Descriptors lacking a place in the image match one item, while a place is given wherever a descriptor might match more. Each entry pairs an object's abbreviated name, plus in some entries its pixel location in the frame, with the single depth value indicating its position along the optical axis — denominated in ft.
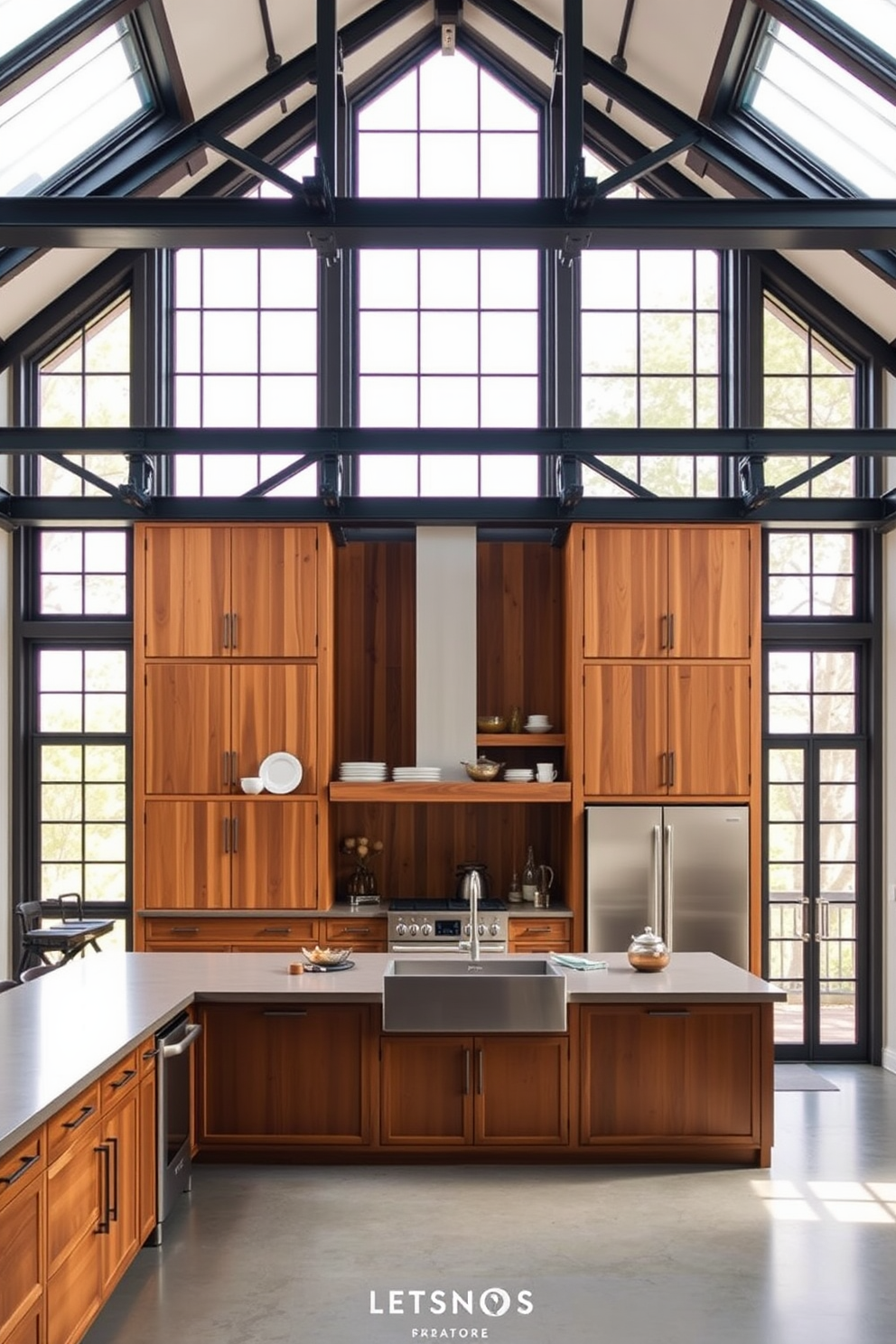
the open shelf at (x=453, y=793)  23.80
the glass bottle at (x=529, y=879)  24.71
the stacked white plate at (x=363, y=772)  24.13
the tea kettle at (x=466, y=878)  24.88
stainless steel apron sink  16.19
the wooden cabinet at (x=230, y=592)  23.99
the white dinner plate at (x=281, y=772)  23.85
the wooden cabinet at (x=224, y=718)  23.97
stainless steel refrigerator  23.56
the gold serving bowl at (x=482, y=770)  23.94
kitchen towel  18.06
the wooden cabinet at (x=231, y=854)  23.75
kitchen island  16.81
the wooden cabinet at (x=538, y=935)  23.68
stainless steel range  23.31
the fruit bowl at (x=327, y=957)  18.03
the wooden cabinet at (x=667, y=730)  23.84
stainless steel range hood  24.21
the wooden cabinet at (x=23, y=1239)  9.04
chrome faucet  17.62
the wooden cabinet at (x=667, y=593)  24.00
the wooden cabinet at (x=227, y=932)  23.68
